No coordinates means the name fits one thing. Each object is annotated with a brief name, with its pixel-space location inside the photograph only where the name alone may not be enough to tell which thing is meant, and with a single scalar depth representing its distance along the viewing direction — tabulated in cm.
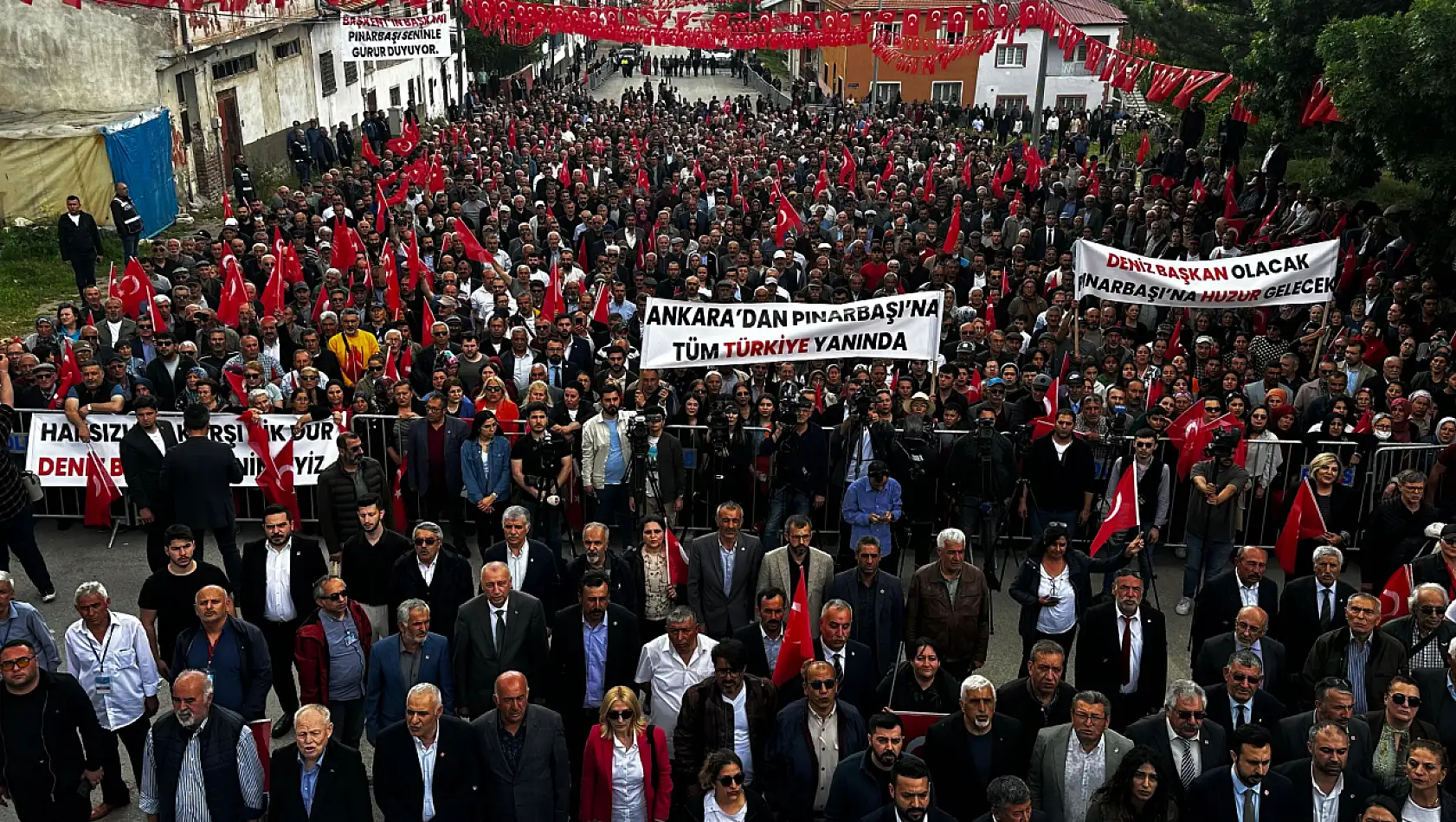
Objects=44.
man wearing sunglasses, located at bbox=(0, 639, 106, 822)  622
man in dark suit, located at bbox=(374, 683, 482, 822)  599
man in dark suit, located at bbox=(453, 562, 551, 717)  701
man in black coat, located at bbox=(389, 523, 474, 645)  747
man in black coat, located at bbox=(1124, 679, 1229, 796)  610
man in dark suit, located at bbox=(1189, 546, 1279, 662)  753
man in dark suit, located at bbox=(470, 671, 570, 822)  614
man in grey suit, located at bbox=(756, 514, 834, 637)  786
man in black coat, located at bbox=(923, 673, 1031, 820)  618
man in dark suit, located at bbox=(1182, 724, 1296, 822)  584
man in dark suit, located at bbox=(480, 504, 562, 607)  772
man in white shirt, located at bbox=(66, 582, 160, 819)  663
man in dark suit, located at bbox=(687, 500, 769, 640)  799
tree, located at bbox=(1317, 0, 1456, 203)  1245
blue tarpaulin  2395
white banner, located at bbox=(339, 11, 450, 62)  2944
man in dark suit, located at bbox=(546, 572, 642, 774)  706
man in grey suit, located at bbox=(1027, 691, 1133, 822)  602
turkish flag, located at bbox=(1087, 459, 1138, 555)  901
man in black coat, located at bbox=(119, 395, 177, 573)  930
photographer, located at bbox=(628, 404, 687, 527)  955
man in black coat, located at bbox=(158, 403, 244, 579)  890
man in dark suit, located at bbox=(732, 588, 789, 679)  700
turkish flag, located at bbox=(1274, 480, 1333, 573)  910
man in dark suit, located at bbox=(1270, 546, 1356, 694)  755
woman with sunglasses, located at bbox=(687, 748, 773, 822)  566
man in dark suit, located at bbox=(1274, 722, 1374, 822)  588
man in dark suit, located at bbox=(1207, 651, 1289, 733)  642
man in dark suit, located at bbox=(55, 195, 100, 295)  1847
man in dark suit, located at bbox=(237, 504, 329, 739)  754
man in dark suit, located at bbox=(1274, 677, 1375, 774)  609
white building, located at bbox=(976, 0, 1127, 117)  5875
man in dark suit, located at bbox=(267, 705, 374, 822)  584
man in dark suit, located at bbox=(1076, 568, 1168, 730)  716
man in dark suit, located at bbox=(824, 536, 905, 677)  764
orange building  5972
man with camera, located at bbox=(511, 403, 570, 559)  960
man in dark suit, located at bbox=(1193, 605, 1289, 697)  687
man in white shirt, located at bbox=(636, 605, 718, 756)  679
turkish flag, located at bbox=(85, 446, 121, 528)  1052
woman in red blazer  605
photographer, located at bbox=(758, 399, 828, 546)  980
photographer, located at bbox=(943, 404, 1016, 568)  952
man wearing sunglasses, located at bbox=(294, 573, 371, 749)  700
